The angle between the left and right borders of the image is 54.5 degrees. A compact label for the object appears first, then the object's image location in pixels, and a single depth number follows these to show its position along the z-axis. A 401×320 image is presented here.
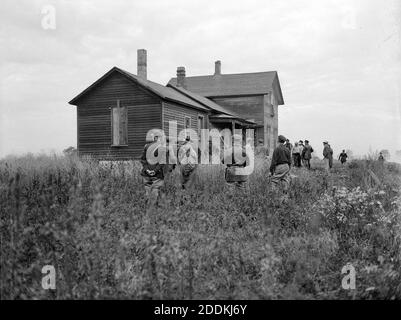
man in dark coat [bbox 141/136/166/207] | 8.86
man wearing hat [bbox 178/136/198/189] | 10.02
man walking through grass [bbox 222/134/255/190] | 9.88
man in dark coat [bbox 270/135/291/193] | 11.23
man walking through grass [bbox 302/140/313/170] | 21.97
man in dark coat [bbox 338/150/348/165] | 27.00
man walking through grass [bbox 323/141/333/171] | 21.67
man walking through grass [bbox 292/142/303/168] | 22.09
